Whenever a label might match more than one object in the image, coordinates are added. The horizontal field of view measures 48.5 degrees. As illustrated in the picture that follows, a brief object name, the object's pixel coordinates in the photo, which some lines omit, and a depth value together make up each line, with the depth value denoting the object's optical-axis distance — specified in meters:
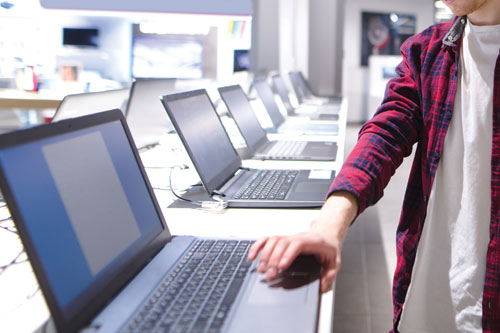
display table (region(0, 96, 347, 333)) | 0.80
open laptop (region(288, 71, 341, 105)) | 5.51
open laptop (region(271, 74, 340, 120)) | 4.09
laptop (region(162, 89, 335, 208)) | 1.47
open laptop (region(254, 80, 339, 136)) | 3.08
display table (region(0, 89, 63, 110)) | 3.30
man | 1.09
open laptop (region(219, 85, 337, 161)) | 2.20
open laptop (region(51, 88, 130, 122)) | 1.74
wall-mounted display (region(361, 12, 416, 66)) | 9.42
